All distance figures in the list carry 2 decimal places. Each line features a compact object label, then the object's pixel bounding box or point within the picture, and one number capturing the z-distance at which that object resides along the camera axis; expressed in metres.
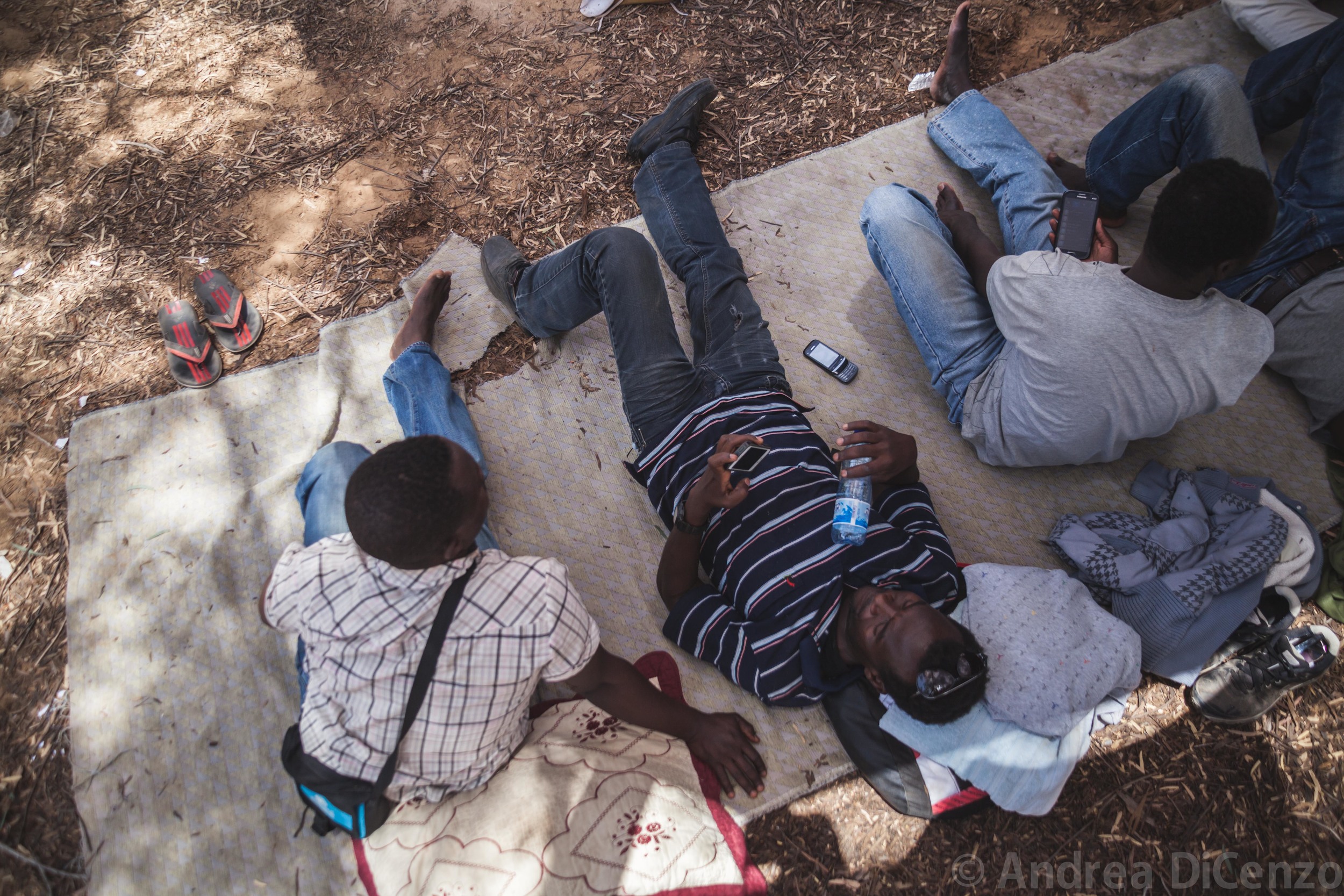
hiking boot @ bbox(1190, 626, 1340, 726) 2.97
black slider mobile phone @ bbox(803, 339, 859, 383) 3.71
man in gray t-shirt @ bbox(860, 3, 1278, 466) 2.69
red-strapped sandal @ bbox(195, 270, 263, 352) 3.62
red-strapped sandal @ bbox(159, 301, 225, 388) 3.53
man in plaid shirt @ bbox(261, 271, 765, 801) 2.03
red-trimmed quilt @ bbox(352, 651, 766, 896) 2.34
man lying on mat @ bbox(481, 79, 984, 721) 2.63
